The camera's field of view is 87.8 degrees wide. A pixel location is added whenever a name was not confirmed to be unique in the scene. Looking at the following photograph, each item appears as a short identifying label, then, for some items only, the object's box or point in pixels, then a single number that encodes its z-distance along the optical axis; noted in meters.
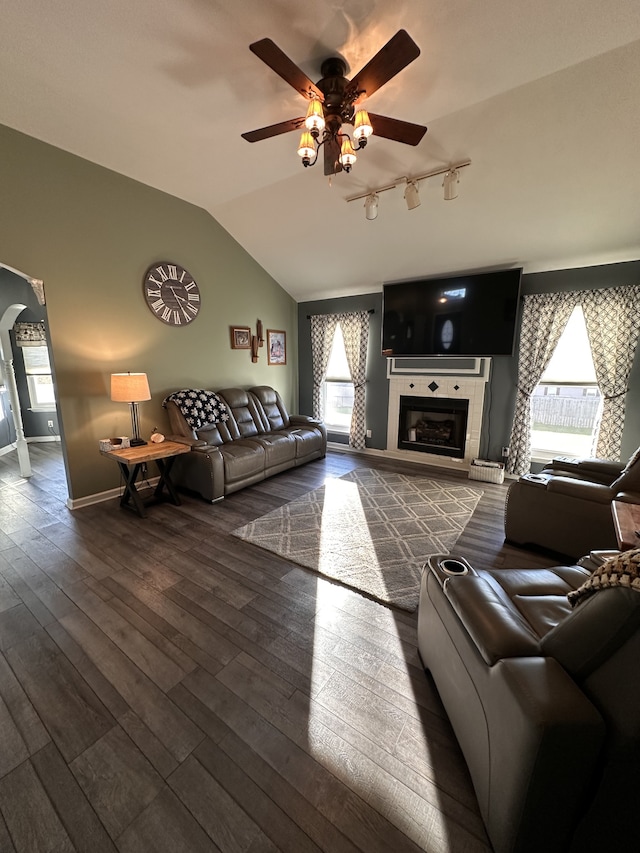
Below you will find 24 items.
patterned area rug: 2.32
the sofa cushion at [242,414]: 4.30
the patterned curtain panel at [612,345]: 3.41
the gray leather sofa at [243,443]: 3.47
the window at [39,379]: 5.52
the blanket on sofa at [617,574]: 0.77
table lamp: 3.12
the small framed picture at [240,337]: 4.76
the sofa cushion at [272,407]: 4.85
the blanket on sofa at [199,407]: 3.83
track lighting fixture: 2.76
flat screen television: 3.92
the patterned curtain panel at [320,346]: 5.46
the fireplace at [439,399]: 4.39
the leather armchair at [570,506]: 2.26
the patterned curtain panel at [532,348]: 3.74
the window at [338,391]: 5.57
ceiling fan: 1.54
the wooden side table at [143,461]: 3.04
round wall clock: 3.71
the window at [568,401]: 3.75
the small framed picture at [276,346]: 5.41
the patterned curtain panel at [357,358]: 5.12
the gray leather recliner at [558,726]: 0.76
